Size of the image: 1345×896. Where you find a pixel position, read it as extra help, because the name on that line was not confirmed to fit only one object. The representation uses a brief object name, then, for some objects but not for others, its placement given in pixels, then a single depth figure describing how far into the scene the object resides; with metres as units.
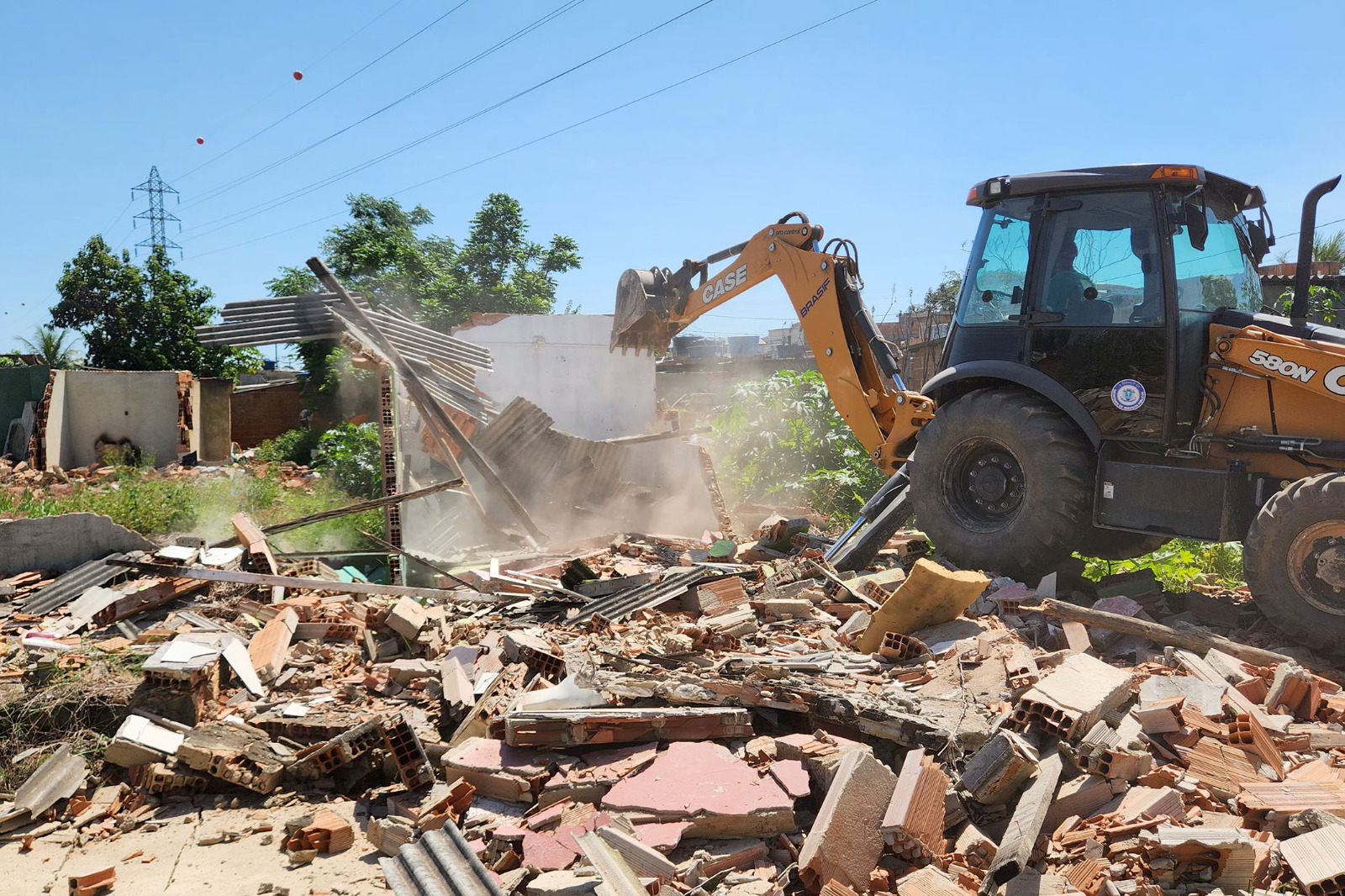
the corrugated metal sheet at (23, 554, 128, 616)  7.00
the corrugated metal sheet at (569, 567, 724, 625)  6.55
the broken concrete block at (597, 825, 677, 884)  3.46
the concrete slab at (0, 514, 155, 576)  7.60
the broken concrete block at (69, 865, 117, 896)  3.73
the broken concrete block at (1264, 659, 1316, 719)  4.62
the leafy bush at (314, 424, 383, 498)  13.38
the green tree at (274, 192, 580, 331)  30.48
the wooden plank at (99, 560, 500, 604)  6.76
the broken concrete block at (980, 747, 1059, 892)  3.32
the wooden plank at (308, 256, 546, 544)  10.74
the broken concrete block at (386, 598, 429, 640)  6.24
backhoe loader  5.36
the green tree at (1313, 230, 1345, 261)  17.25
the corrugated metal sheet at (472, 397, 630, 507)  11.52
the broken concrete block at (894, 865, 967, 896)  3.27
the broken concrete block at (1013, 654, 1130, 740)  4.08
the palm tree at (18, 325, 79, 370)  27.91
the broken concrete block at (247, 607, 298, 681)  5.73
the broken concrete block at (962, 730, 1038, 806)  3.82
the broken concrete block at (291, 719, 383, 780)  4.55
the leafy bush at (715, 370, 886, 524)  12.33
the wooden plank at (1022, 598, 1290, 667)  5.24
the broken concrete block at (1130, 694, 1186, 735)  4.22
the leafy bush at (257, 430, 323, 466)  18.84
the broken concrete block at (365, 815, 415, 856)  3.92
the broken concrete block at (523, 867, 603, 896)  3.28
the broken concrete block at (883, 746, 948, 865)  3.54
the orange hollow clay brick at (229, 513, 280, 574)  7.42
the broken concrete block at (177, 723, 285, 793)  4.57
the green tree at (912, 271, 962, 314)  21.02
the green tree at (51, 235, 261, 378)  27.50
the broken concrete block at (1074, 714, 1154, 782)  3.86
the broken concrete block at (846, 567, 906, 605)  6.70
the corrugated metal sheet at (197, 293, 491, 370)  9.77
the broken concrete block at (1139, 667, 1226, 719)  4.48
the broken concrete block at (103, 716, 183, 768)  4.66
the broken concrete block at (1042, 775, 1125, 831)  3.76
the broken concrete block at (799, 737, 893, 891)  3.38
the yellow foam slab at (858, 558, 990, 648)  5.58
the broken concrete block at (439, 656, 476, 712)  5.05
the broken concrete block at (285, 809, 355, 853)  4.02
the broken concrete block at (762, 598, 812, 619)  6.36
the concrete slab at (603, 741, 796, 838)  3.74
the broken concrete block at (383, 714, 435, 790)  4.45
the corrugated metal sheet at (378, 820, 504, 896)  3.39
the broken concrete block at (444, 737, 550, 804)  4.14
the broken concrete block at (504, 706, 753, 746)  4.38
